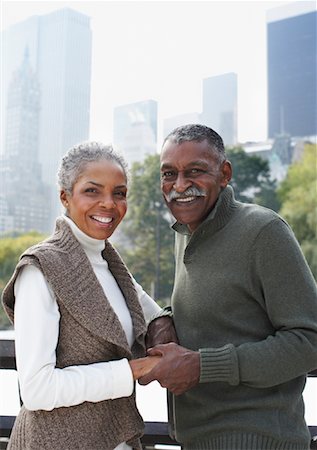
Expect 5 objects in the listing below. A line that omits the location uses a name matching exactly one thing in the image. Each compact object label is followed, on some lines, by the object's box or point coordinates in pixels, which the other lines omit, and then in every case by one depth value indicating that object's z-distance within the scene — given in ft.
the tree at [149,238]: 59.77
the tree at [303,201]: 53.47
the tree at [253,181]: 62.75
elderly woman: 2.88
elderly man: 3.01
